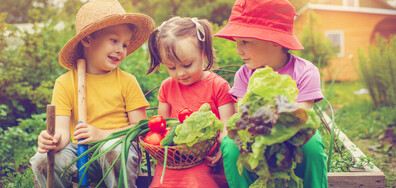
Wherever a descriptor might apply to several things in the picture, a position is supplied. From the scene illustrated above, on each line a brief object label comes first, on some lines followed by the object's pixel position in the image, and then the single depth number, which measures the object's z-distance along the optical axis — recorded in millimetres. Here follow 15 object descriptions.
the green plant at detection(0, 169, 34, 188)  2597
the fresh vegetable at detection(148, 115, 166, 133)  1922
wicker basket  1773
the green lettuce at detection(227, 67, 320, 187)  1395
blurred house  15711
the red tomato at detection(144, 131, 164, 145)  1867
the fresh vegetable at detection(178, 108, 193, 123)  1928
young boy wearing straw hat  2113
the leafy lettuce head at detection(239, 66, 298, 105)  1489
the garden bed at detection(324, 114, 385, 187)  2061
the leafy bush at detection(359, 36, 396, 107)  5387
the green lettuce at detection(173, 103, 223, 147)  1723
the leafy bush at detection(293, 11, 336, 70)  6398
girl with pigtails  1964
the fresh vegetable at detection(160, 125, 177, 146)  1811
